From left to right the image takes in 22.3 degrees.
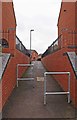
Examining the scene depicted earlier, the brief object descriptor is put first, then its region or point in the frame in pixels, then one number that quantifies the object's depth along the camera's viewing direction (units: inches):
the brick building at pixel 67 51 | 291.1
